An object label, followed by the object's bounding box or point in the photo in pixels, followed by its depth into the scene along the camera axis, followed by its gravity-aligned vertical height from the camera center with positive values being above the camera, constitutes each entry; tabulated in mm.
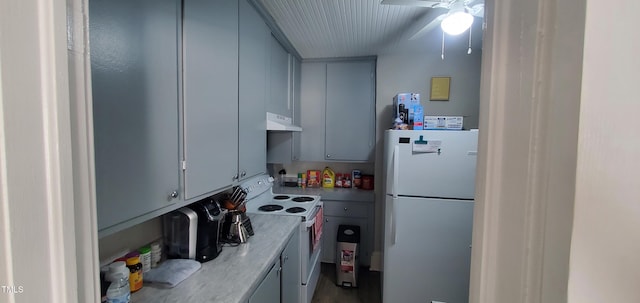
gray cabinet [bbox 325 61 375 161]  2809 +315
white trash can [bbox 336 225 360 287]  2438 -1222
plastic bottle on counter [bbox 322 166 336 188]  2986 -484
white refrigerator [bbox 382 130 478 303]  1947 -608
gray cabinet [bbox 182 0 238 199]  1055 +202
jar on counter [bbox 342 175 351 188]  2992 -539
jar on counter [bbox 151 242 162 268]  1188 -579
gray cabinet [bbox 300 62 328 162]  2906 +343
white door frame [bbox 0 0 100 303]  282 -24
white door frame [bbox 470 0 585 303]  242 -10
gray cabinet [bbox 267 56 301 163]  2693 -56
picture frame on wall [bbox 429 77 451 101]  2609 +549
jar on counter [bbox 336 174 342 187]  2999 -518
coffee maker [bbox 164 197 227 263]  1233 -489
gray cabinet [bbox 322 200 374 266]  2734 -929
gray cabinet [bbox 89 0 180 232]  704 +98
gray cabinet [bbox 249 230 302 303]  1236 -839
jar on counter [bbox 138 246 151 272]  1126 -562
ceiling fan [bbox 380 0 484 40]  1364 +749
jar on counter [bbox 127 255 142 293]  993 -559
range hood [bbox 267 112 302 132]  1993 +131
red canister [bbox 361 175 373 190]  2883 -508
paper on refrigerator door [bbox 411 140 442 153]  1965 -57
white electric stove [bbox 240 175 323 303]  1966 -625
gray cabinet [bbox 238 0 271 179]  1492 +321
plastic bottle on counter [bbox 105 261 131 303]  831 -516
